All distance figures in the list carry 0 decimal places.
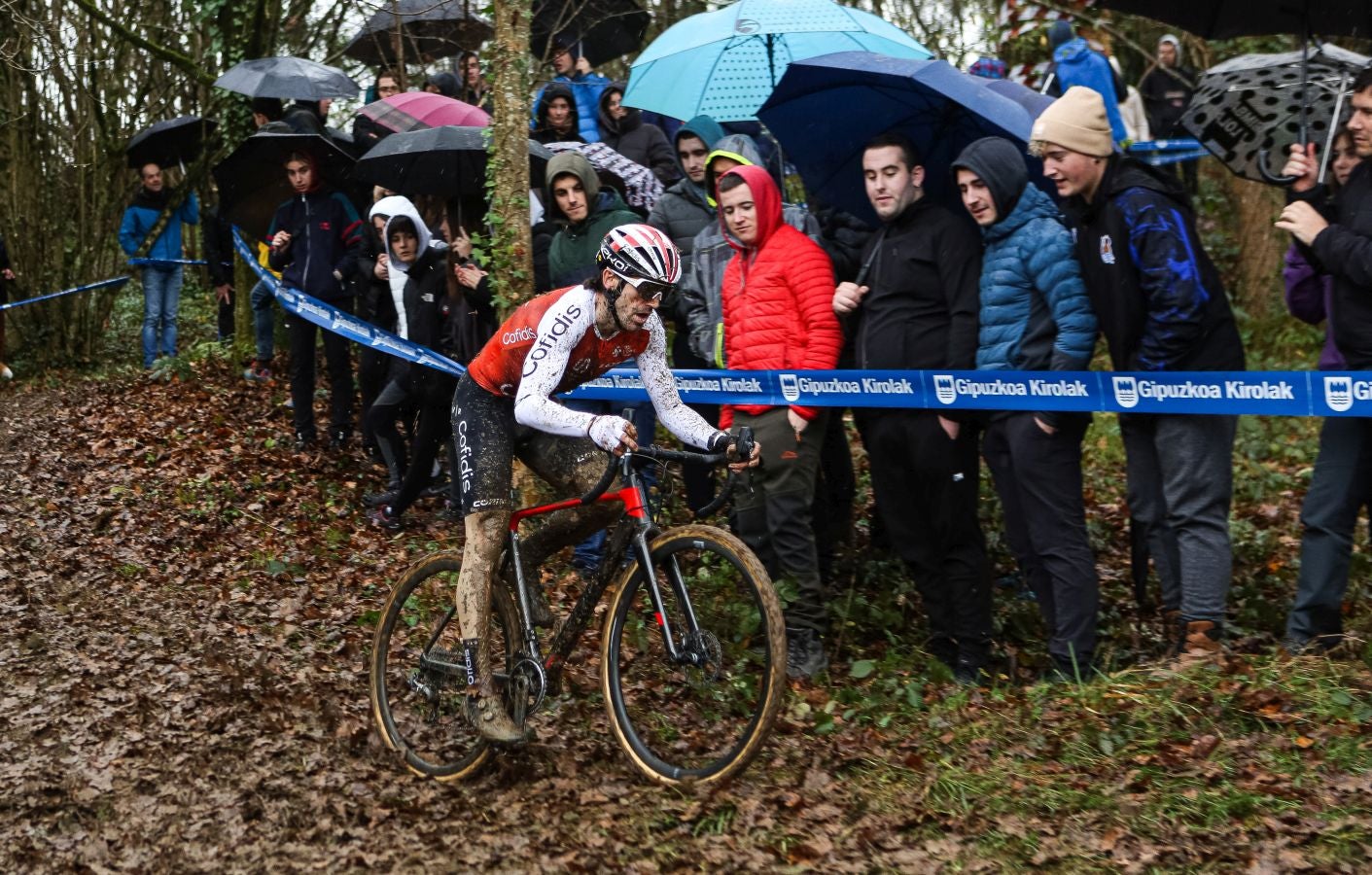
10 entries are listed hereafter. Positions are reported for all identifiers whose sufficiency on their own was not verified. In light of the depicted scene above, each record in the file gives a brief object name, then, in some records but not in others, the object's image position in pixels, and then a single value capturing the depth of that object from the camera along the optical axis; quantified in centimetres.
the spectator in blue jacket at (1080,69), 1200
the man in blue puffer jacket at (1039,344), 628
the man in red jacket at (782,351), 695
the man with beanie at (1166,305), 593
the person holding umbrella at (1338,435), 567
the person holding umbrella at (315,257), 1078
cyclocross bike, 500
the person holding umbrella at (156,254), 1522
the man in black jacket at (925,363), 668
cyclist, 535
